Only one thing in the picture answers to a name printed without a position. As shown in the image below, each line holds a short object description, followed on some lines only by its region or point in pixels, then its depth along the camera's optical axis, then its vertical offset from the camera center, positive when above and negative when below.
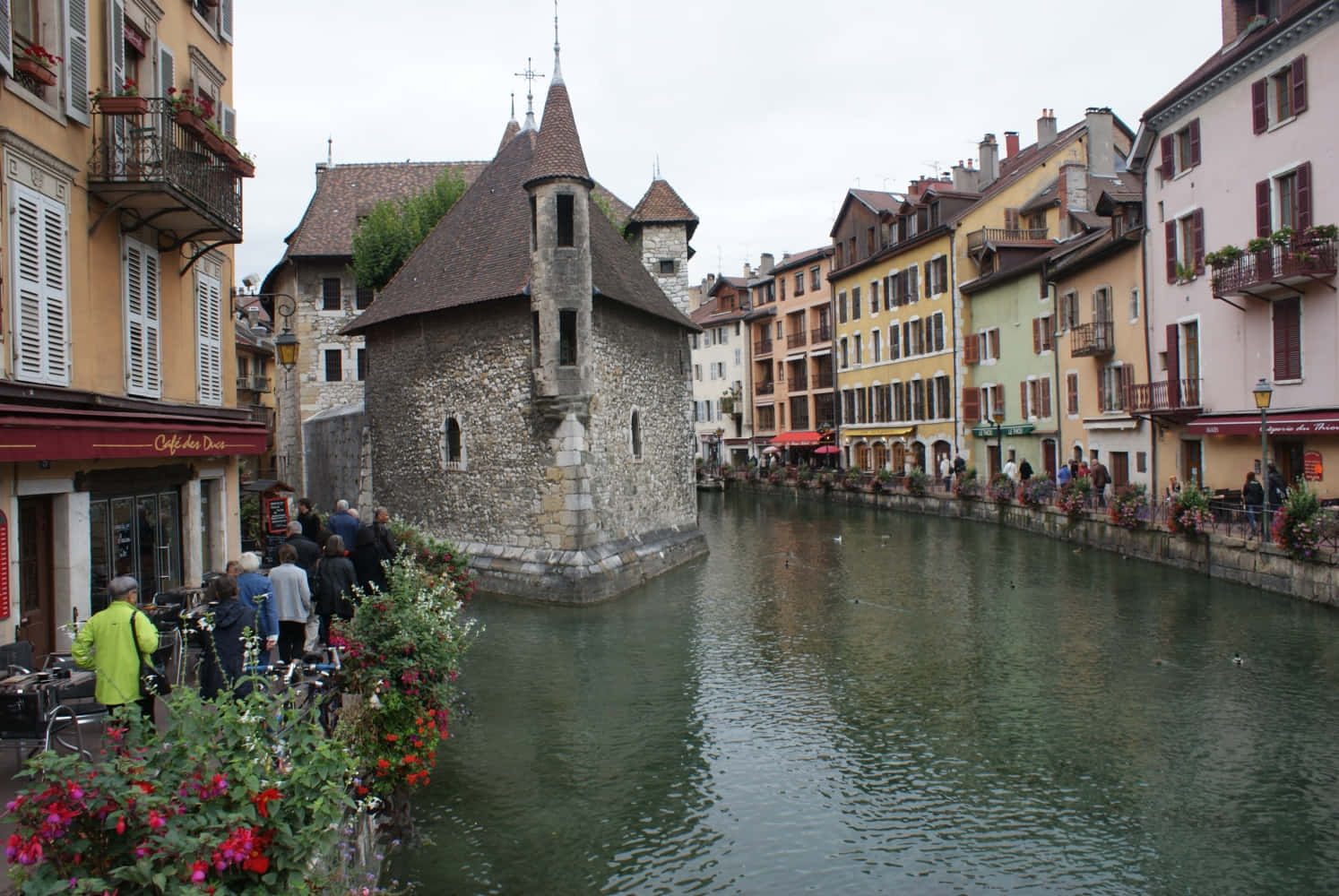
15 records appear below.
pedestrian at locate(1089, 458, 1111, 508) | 27.08 -0.79
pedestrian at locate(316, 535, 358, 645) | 10.50 -1.17
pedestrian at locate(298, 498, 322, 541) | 14.25 -0.69
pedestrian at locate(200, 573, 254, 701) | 8.10 -1.28
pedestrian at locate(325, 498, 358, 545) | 12.23 -0.66
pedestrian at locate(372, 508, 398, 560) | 12.47 -0.87
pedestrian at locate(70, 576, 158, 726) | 6.71 -1.14
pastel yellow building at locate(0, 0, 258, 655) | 9.28 +1.89
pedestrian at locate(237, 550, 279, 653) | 8.94 -1.11
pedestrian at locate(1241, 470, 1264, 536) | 19.34 -0.96
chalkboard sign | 19.39 -0.87
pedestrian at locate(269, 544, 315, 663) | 9.57 -1.21
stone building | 19.98 +1.70
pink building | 19.36 +4.15
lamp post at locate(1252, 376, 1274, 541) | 18.70 +0.74
